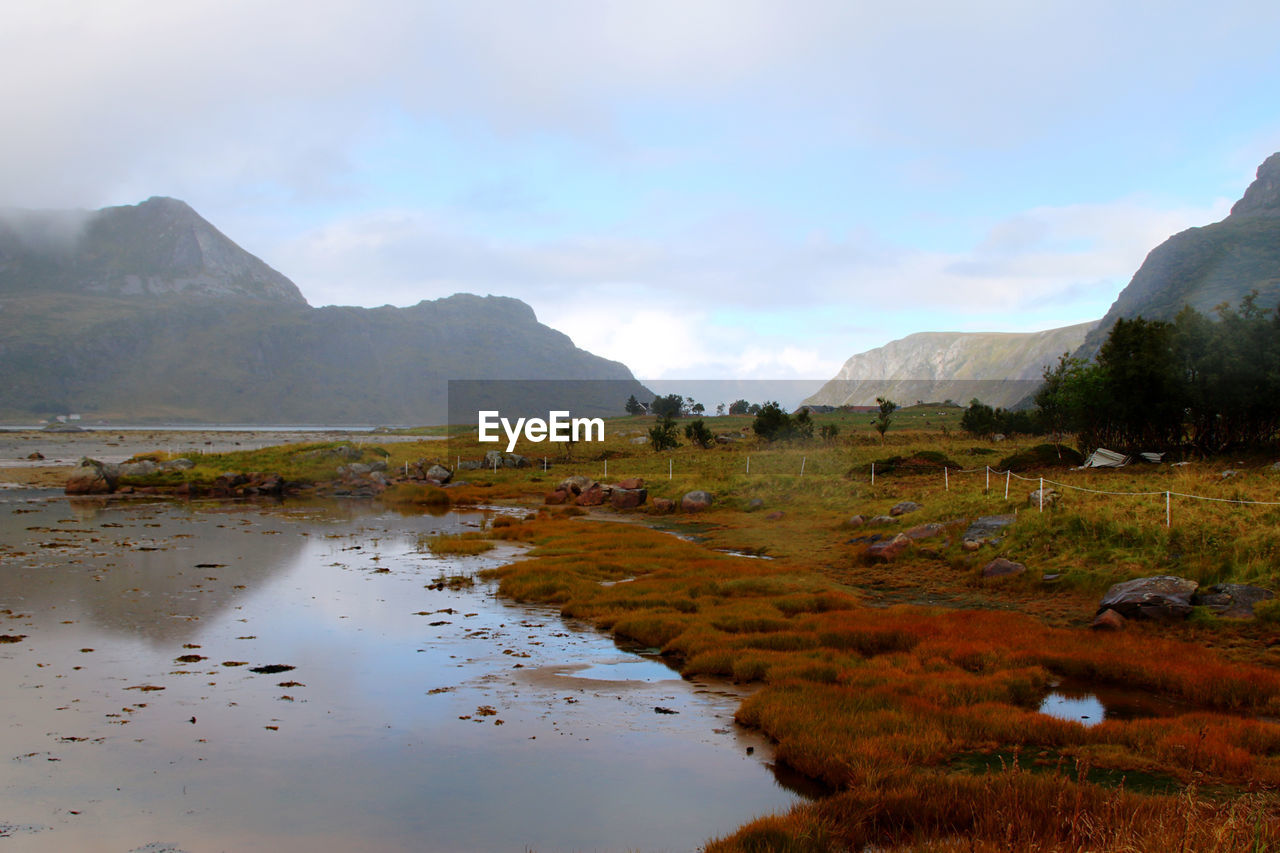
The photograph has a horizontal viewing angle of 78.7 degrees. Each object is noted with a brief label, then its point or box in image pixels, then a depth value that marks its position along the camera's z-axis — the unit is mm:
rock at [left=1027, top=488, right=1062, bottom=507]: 25670
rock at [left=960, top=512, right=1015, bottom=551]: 24844
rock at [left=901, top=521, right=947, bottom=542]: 27041
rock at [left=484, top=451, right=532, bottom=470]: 72375
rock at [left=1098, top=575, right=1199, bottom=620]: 16688
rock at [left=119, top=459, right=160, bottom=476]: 59844
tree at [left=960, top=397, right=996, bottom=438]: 78438
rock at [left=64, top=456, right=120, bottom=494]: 53375
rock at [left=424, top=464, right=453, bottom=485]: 63188
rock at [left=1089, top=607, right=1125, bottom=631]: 16672
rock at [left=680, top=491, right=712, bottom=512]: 43000
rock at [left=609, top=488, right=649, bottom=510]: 46594
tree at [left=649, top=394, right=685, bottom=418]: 153362
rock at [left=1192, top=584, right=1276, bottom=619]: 16281
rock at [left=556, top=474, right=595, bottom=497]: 51031
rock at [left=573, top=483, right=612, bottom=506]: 48562
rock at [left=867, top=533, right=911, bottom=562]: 26125
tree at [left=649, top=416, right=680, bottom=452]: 78125
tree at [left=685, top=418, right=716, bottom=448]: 80875
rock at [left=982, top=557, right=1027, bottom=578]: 21922
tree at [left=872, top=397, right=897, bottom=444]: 80781
